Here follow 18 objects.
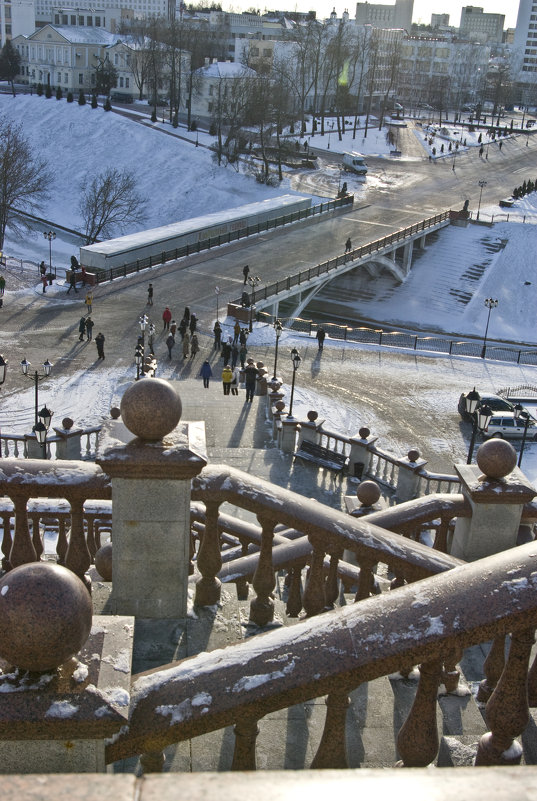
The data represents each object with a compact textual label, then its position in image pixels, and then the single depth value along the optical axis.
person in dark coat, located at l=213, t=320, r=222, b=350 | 29.89
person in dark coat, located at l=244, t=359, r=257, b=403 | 23.09
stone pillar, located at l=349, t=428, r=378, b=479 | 17.52
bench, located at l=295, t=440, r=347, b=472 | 18.14
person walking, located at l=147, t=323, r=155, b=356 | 28.58
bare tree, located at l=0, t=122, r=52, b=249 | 48.66
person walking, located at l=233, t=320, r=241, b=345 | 30.09
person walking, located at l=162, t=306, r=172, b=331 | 30.62
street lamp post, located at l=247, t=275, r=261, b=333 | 34.09
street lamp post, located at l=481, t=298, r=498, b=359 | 37.96
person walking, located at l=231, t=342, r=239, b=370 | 28.47
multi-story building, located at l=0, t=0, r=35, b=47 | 126.69
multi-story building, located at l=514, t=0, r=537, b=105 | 171.50
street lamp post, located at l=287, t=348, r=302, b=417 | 22.33
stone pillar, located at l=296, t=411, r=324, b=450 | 18.86
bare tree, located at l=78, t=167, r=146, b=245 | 52.72
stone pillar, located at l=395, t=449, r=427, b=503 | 16.25
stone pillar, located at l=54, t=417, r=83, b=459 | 16.02
